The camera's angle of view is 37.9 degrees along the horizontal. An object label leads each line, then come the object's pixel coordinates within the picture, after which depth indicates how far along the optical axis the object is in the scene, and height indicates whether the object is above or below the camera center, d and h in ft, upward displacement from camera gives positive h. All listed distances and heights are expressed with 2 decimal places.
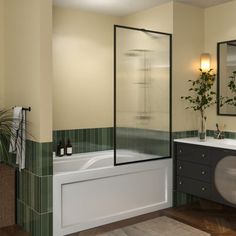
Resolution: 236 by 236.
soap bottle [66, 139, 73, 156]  14.82 -1.92
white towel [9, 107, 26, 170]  11.30 -1.01
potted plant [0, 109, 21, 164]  11.60 -0.92
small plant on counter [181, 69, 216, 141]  14.51 +0.41
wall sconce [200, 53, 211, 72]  14.75 +1.88
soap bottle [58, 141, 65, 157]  14.60 -1.92
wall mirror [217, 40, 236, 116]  14.01 +1.16
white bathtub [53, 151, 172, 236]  11.40 -3.12
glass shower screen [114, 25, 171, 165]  12.50 +0.38
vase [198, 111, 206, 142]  13.97 -0.91
